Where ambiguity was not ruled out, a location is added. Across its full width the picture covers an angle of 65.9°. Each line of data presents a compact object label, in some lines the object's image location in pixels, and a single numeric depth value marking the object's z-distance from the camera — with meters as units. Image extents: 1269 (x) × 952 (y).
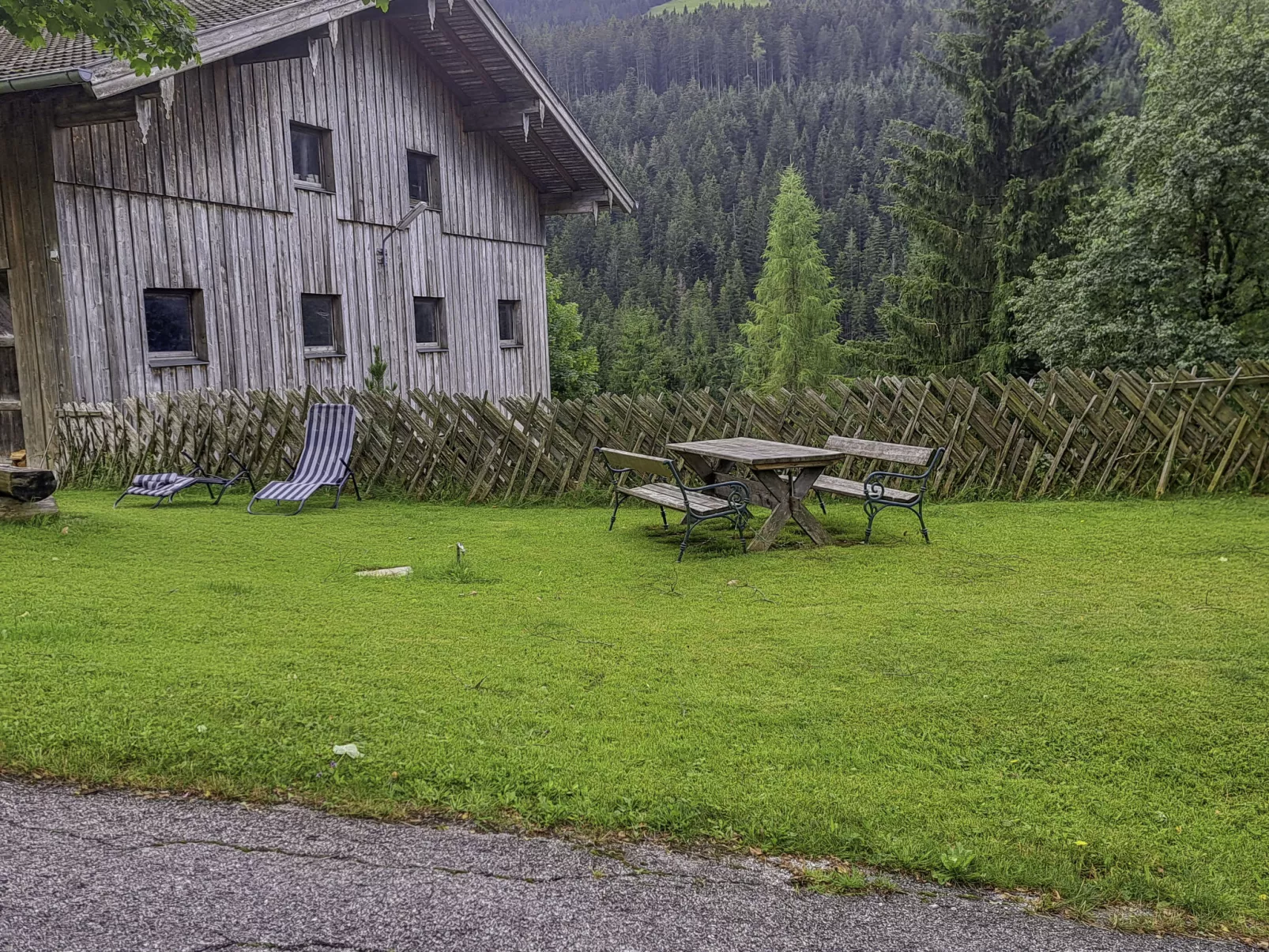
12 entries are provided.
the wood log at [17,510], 9.05
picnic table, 8.46
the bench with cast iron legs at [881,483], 8.92
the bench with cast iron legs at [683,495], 8.27
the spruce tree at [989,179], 27.95
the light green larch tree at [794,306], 47.88
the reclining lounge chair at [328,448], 11.91
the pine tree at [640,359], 67.00
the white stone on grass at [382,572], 7.54
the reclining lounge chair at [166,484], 11.54
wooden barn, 13.34
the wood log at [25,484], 8.95
